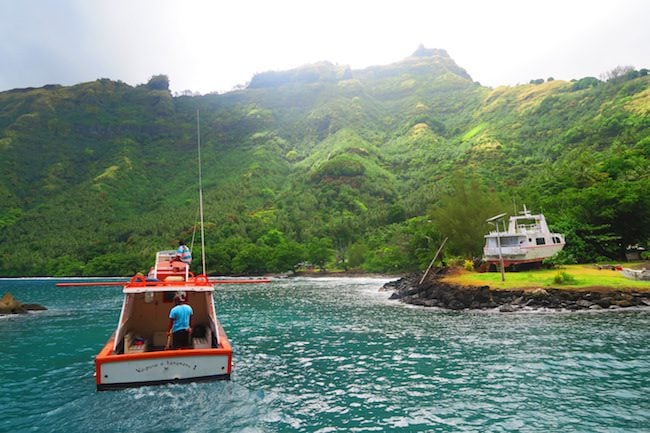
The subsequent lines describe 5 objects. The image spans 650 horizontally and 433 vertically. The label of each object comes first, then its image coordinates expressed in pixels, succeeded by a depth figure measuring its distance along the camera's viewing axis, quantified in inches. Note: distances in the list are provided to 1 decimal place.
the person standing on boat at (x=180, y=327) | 534.3
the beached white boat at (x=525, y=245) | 1640.0
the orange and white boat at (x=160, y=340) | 478.9
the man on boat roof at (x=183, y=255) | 735.7
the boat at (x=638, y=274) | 1232.2
